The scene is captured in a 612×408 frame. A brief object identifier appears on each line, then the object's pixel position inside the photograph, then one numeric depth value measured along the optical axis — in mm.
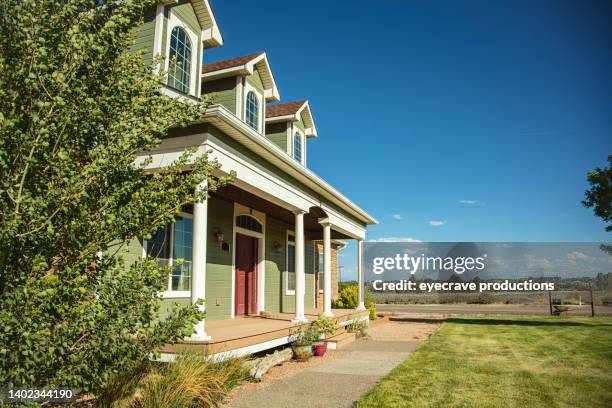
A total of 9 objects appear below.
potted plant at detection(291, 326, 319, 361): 9992
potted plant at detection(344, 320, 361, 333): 14660
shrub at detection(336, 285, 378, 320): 19016
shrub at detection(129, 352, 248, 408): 5301
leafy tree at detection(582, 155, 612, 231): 17125
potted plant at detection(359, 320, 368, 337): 14755
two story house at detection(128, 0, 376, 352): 7870
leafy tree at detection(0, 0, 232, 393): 2791
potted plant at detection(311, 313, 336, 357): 10570
